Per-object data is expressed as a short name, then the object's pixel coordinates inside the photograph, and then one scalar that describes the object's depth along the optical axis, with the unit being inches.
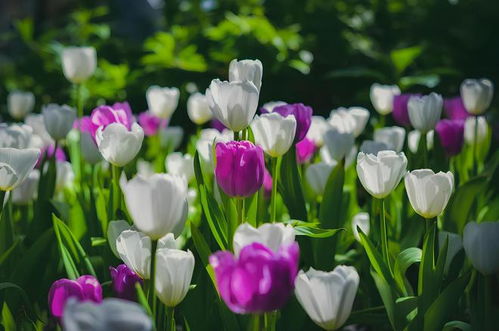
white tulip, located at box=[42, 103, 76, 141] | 59.0
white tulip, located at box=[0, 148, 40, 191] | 48.1
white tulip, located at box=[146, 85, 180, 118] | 69.5
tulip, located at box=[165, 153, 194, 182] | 62.4
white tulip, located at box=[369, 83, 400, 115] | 68.6
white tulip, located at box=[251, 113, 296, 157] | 48.6
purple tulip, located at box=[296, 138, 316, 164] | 61.0
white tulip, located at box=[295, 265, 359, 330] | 40.9
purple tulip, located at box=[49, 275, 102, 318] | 44.1
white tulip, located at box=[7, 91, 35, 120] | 77.7
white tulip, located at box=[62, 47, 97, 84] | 71.2
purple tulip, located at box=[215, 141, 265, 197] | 46.1
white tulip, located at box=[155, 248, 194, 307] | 43.5
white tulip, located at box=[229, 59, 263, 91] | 51.1
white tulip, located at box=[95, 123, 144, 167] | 50.4
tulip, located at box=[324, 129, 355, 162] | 59.2
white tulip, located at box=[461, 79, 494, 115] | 63.6
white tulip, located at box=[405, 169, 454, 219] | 47.1
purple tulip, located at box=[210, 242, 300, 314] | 39.0
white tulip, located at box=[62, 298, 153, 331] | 34.8
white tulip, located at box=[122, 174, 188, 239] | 39.8
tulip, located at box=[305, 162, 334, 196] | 58.4
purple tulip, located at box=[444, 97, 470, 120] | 72.8
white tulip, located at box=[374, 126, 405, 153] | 62.4
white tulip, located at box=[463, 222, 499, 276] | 45.1
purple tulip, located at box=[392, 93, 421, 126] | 65.8
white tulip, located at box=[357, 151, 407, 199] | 48.0
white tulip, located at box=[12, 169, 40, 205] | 59.8
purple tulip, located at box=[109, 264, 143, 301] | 45.3
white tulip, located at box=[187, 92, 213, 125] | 69.3
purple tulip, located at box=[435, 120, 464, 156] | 62.6
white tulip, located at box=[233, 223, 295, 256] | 40.6
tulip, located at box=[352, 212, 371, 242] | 57.1
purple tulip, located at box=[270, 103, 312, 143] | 52.1
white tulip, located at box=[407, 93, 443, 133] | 57.9
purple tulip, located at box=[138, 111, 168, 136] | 73.6
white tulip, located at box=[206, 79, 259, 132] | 48.2
